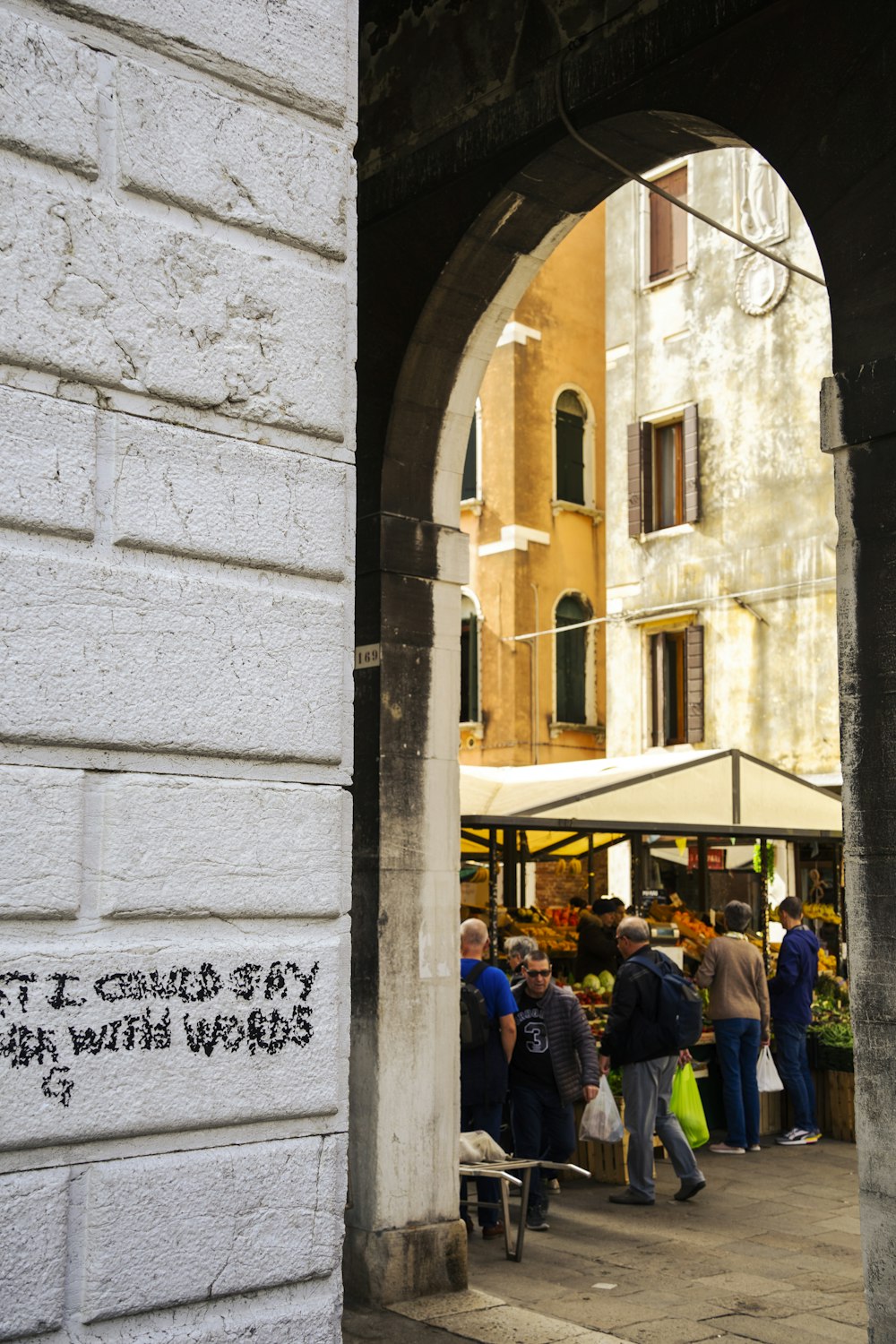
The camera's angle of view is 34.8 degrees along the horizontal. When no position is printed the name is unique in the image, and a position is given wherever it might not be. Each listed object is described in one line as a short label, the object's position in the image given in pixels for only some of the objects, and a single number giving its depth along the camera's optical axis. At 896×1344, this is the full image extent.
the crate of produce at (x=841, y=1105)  11.27
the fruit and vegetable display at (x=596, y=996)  10.52
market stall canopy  9.88
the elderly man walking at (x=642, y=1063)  8.96
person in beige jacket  10.58
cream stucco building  18.22
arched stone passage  5.08
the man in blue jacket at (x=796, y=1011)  10.97
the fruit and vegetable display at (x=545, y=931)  11.84
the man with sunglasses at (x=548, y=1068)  8.41
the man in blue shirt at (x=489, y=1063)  8.11
